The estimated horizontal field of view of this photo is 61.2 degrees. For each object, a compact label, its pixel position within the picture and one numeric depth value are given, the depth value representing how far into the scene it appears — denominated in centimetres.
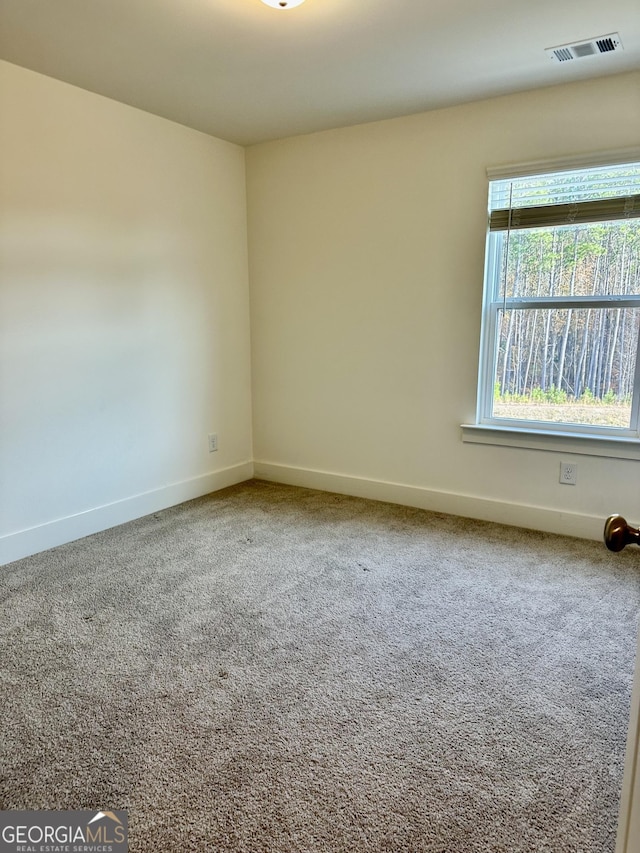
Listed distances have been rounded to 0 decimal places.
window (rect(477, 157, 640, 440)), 283
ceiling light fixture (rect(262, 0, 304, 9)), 197
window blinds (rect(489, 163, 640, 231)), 275
